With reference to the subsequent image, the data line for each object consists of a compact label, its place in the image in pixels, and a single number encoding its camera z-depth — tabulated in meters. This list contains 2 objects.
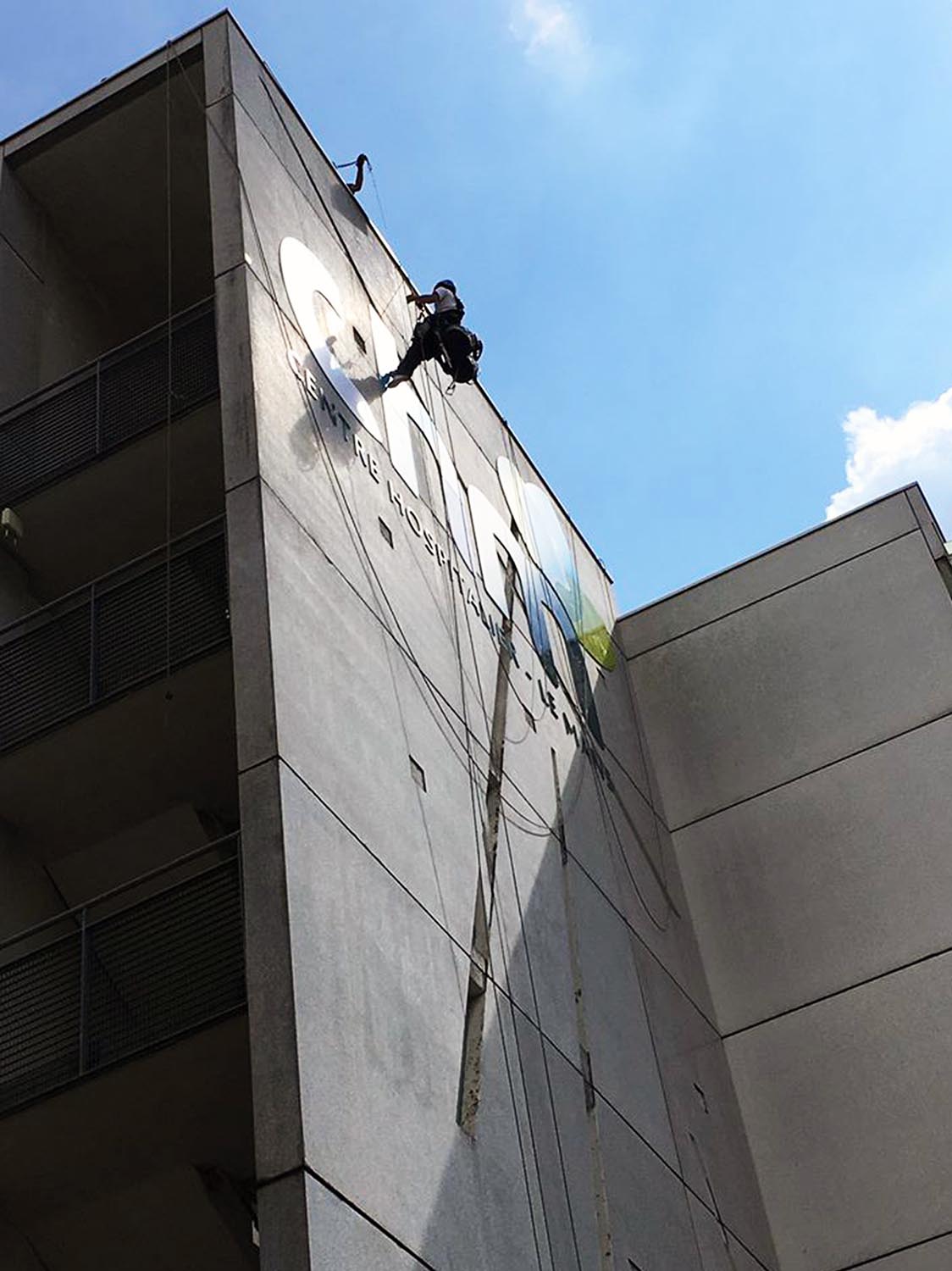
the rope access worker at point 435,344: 14.62
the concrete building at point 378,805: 9.28
